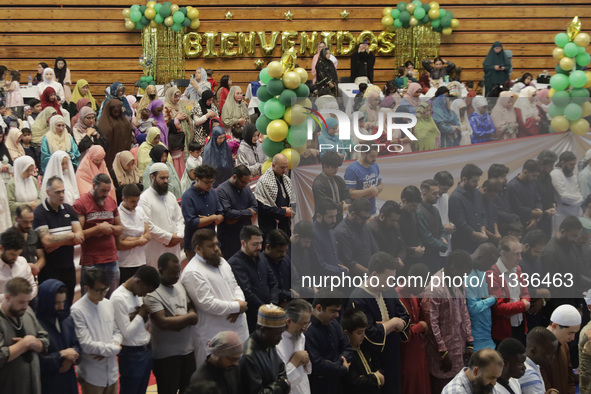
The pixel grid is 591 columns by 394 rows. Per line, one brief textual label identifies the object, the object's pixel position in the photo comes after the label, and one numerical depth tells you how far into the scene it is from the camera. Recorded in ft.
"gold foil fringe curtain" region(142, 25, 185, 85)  59.93
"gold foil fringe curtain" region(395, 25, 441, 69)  61.36
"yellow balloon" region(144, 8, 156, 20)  59.52
